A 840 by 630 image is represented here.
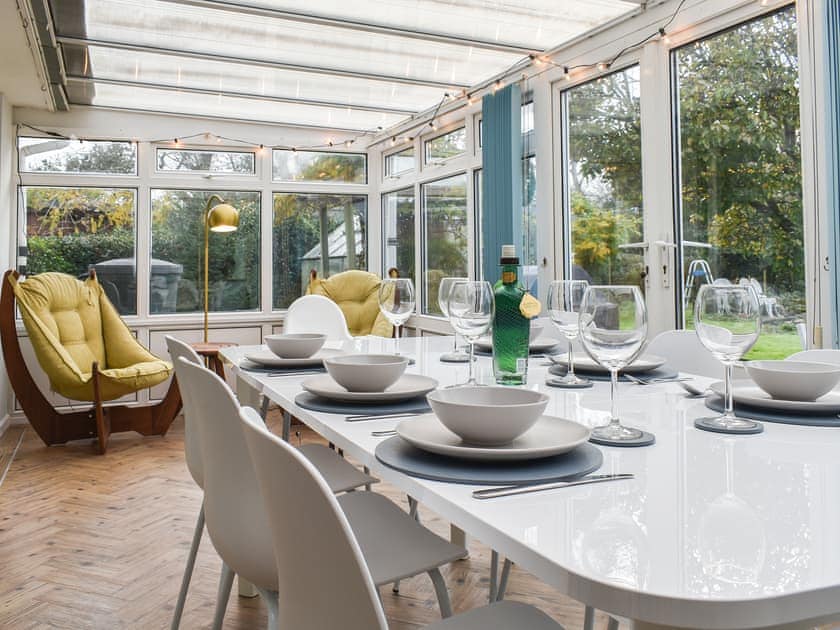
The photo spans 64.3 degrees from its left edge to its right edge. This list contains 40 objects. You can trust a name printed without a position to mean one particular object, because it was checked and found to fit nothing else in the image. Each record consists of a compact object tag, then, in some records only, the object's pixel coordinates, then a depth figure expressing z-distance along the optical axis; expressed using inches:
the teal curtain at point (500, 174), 165.5
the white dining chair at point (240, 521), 49.8
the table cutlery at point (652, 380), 62.4
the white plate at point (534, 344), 88.2
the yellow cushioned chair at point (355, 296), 222.8
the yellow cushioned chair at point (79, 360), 172.6
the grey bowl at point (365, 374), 53.4
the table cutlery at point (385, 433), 42.6
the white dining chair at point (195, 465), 66.1
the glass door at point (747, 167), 111.6
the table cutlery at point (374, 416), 47.8
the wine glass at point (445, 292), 62.8
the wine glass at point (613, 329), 40.4
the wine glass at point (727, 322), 41.7
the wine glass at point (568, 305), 64.6
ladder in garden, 127.7
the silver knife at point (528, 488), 30.0
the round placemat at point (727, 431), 41.8
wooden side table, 188.2
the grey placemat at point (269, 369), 73.2
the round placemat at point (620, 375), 65.6
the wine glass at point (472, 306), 57.4
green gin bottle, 61.9
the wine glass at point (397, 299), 77.1
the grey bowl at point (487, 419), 34.2
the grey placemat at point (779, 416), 44.5
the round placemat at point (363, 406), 50.5
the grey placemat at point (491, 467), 32.0
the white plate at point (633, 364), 66.4
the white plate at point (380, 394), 52.4
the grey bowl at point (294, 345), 76.5
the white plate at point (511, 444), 33.5
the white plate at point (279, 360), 73.9
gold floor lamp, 195.9
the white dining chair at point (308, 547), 26.3
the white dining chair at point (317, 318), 126.3
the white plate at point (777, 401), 46.2
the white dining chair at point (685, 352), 77.5
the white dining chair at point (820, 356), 62.9
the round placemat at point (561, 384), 60.3
